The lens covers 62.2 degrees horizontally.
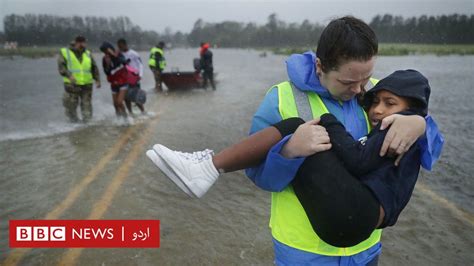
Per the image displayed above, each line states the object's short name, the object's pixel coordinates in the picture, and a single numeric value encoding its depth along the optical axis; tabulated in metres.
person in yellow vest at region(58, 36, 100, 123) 8.87
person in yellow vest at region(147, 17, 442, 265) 1.42
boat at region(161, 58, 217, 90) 15.66
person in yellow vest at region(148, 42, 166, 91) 15.48
